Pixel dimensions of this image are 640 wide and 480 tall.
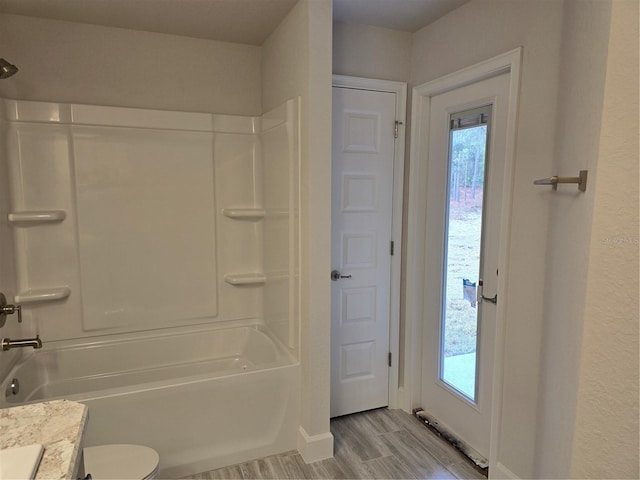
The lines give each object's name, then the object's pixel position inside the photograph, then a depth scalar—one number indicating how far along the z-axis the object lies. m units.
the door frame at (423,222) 2.06
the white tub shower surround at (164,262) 2.35
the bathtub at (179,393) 2.15
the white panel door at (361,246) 2.74
